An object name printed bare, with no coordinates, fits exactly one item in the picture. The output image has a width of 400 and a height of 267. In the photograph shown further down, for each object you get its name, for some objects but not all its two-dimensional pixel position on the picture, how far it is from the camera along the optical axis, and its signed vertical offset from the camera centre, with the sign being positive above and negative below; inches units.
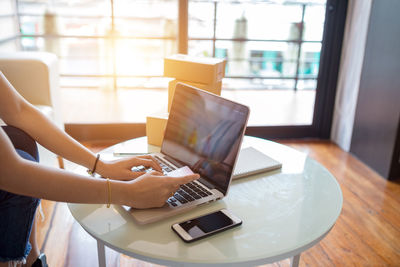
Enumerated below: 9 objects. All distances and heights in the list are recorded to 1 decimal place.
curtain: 91.7 -7.4
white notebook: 41.9 -14.3
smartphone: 30.5 -15.6
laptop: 34.0 -10.7
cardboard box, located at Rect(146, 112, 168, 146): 50.8 -12.3
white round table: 29.2 -16.1
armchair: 70.9 -8.5
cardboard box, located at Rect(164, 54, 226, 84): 52.4 -4.5
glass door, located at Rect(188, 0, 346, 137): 131.6 -5.6
